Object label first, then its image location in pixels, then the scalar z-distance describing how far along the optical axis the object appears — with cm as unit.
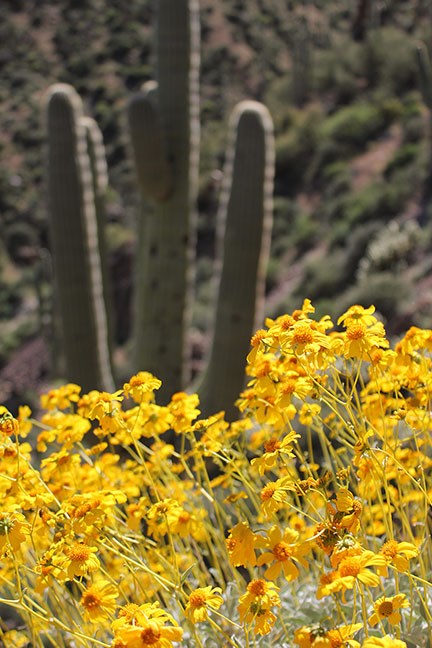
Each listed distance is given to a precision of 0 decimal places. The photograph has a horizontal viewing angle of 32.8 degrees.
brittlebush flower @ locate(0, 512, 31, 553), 150
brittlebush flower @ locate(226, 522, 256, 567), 142
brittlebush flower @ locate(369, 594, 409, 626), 127
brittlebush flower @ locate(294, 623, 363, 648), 117
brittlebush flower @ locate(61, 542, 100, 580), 147
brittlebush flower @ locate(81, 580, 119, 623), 148
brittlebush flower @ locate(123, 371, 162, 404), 192
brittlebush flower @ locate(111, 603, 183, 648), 118
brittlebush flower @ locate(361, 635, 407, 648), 108
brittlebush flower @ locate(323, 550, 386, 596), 123
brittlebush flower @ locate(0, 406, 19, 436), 165
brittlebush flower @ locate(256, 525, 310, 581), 142
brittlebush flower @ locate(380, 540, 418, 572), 134
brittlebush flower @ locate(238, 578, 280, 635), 138
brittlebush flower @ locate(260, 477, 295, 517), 146
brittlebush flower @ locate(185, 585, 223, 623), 133
